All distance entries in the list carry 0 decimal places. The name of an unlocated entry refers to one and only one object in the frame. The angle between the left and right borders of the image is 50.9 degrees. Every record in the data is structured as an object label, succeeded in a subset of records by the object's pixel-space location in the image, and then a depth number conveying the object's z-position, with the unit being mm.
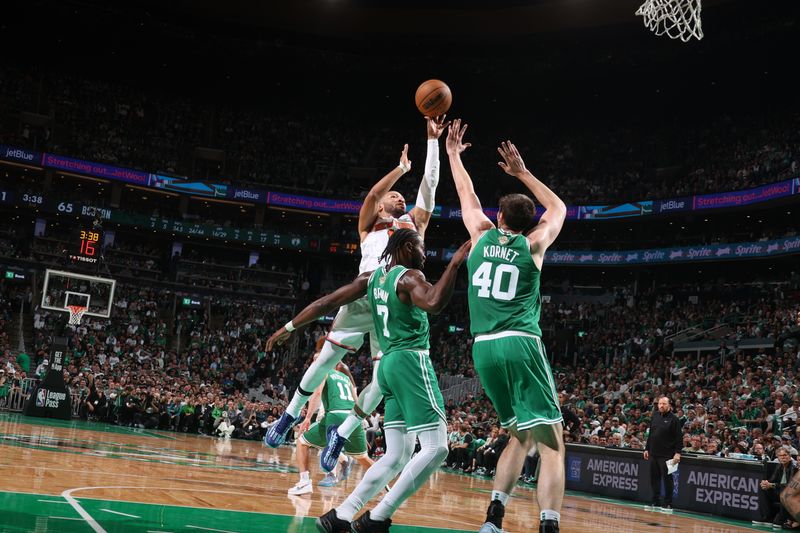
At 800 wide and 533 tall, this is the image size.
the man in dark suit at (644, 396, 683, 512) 13742
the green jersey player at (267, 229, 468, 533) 5246
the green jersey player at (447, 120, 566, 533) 5508
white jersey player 7941
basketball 8219
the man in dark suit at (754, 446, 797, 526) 12328
